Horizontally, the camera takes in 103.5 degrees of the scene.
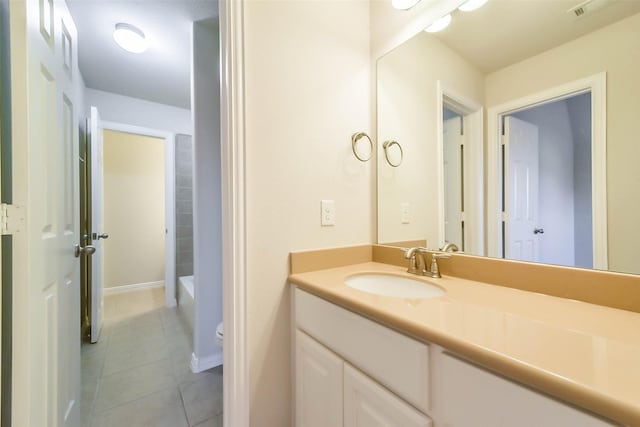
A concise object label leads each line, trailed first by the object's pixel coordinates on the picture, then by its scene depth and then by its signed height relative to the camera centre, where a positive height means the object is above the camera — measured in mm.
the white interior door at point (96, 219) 1987 -29
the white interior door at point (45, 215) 697 +3
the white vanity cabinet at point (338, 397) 626 -536
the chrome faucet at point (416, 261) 1026 -205
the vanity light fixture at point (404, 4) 1139 +958
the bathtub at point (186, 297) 2314 -832
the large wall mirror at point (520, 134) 721 +289
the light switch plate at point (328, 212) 1152 +6
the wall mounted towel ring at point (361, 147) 1252 +341
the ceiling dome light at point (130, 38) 1758 +1268
